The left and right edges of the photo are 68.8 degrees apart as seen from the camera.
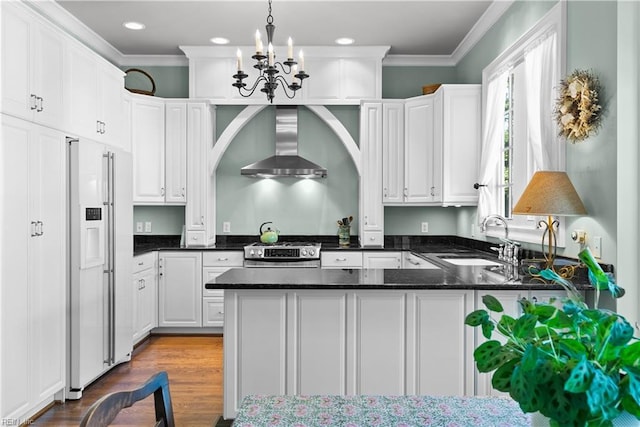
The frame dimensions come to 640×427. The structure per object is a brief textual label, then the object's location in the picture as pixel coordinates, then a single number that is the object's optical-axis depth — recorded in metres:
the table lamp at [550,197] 2.48
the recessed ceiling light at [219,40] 4.75
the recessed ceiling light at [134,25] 4.33
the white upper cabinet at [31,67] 2.61
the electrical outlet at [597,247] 2.50
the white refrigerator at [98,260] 3.19
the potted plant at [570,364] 0.59
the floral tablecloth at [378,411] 1.11
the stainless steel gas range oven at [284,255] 4.78
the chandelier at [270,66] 2.54
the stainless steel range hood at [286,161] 4.91
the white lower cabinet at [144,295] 4.36
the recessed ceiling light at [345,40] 4.74
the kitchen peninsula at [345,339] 2.47
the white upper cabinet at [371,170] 4.95
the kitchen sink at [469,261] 3.80
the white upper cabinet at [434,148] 4.42
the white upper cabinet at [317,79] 5.02
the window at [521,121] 2.98
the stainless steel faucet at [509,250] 2.91
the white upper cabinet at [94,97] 3.25
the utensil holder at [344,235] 5.16
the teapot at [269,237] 5.07
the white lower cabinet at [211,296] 4.82
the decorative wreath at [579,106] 2.51
